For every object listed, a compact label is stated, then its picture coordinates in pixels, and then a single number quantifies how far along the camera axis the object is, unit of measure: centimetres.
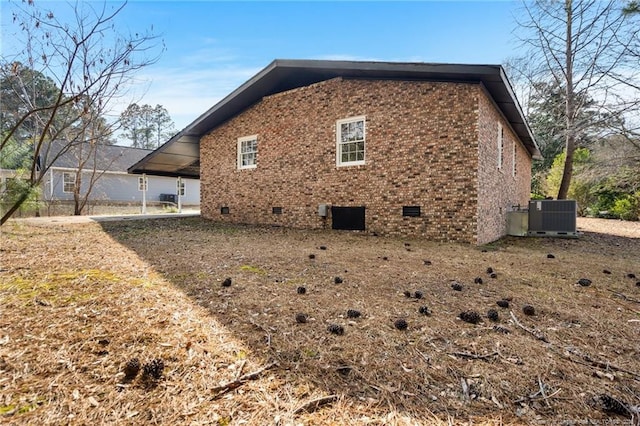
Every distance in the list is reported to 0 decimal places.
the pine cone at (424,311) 281
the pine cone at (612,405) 159
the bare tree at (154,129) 4375
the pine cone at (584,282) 397
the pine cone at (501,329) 251
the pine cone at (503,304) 304
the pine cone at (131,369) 179
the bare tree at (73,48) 446
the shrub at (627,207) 1619
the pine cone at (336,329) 237
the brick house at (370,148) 741
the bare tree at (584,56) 872
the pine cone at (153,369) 179
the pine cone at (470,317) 267
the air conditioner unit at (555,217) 922
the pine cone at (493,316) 270
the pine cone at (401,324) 248
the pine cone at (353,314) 269
